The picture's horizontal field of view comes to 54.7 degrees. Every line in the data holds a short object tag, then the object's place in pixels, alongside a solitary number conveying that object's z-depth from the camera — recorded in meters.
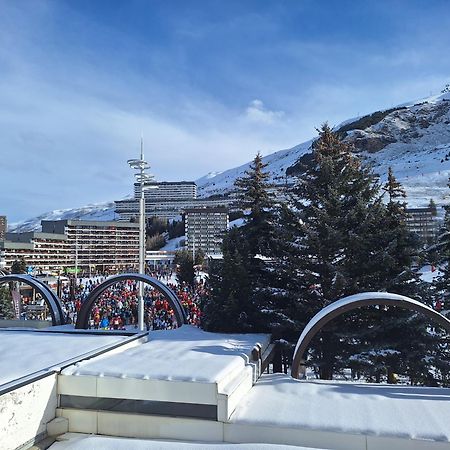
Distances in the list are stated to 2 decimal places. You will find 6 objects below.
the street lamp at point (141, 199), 15.98
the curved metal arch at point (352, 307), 7.77
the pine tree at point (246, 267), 12.51
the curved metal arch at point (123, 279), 12.59
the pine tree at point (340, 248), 11.50
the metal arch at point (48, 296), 13.69
